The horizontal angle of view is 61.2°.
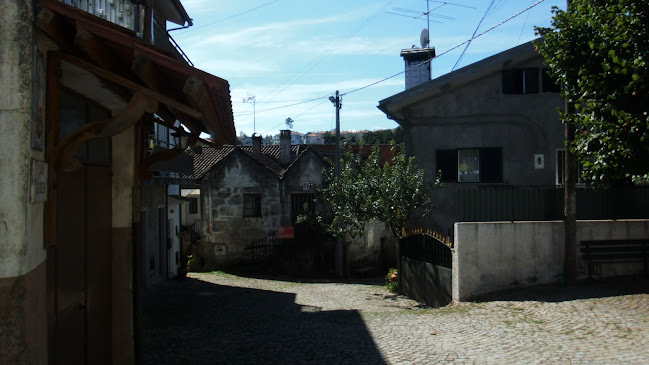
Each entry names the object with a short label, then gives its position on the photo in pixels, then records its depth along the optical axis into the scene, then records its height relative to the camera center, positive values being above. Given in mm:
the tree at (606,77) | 8344 +1814
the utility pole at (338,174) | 22219 +635
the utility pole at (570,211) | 11023 -476
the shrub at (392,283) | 16375 -2886
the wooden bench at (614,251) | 11211 -1320
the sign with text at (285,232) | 24047 -1835
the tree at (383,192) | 15586 -73
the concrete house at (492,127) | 16172 +1827
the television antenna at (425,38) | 21875 +6058
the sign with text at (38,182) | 3531 +75
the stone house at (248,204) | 25141 -581
